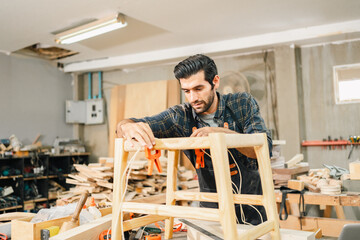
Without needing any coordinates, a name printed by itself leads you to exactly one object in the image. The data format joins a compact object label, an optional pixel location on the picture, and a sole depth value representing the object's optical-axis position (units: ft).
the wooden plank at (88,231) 4.50
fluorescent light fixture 14.37
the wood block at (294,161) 11.73
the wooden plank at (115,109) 21.53
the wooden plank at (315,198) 9.16
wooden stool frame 3.15
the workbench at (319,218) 8.93
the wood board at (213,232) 3.93
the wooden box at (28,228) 5.21
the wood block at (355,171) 7.96
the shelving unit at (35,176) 17.74
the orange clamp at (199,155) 4.59
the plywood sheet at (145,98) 20.18
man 5.50
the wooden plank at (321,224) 8.86
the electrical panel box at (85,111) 22.76
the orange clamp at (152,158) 3.76
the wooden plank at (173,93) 19.93
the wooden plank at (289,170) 10.79
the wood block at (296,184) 9.89
